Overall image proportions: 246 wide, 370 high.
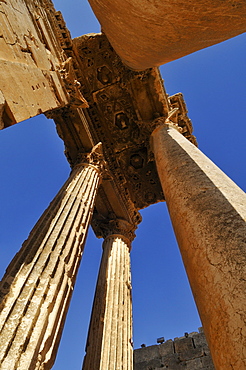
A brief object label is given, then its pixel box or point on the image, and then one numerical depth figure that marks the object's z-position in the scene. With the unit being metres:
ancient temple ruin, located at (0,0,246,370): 3.08
